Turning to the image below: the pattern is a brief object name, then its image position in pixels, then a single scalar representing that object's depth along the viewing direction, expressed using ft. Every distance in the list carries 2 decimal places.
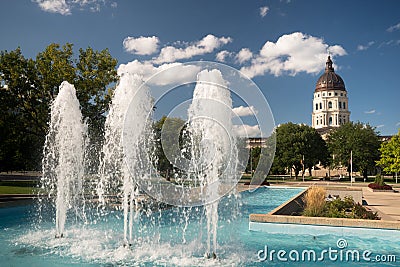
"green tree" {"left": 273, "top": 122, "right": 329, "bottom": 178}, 189.98
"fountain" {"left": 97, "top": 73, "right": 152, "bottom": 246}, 34.50
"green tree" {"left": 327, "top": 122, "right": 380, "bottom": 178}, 186.19
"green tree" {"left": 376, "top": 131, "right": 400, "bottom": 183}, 127.75
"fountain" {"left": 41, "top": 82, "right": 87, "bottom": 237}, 40.37
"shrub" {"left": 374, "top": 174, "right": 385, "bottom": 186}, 102.68
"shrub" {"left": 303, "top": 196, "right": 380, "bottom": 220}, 41.66
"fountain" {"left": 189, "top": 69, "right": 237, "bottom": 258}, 29.58
